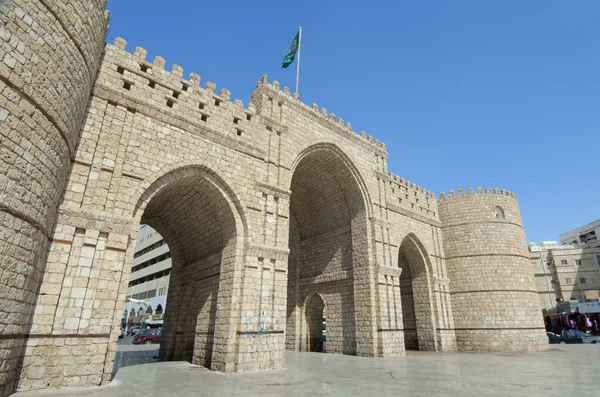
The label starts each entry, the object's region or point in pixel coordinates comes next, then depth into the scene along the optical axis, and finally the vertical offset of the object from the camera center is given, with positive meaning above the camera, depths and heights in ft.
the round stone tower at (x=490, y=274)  65.46 +9.16
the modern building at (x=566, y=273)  146.82 +20.60
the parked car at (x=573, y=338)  89.51 -3.81
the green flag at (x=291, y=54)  58.18 +42.70
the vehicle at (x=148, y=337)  84.38 -4.69
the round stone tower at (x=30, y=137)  20.95 +11.36
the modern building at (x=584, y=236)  176.18 +45.74
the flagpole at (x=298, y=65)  58.29 +41.38
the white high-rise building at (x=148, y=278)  142.20 +17.13
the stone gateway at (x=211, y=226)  23.59 +10.89
